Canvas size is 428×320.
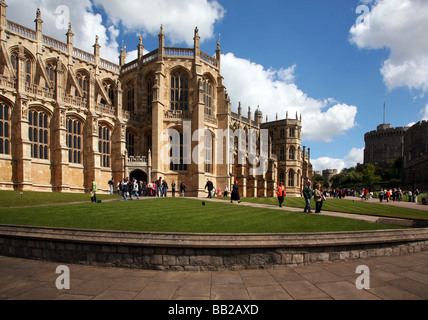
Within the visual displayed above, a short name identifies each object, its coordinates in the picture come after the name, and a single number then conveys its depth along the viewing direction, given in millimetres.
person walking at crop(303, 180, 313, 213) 13570
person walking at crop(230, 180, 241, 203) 18747
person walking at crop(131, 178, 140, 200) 20522
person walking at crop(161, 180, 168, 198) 25097
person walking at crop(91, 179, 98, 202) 16792
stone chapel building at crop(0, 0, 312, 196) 23312
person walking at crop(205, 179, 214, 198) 23766
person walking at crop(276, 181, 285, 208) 16247
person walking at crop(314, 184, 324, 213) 13281
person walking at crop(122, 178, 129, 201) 18812
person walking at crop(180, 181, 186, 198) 26617
